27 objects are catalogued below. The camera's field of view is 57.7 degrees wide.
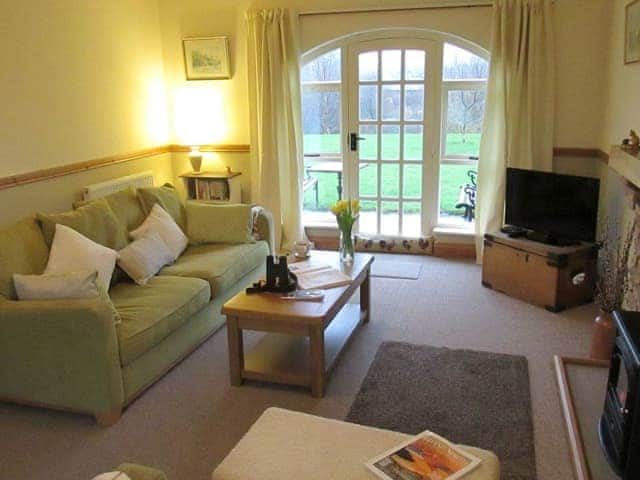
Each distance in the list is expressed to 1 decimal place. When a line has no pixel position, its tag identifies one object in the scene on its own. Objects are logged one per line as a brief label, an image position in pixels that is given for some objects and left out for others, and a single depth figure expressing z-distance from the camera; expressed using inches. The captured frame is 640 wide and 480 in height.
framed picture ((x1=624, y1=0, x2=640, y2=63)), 134.6
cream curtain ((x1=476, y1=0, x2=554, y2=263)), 177.0
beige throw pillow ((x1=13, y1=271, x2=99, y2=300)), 105.0
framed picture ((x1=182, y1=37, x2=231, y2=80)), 206.4
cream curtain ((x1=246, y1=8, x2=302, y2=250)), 198.4
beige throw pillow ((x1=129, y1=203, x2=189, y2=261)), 148.7
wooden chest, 152.1
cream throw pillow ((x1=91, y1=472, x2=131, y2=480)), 51.4
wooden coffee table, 111.7
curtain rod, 182.5
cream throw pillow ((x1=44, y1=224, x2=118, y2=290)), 121.5
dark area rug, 98.2
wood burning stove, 77.9
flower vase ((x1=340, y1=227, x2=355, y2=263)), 141.5
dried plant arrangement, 123.3
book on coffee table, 125.9
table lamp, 211.5
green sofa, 103.1
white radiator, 170.9
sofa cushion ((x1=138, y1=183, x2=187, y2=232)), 161.0
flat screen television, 151.9
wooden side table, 210.8
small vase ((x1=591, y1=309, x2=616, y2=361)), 118.8
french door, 199.3
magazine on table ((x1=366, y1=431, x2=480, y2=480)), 67.3
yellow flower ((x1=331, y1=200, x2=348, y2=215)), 139.3
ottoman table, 68.6
